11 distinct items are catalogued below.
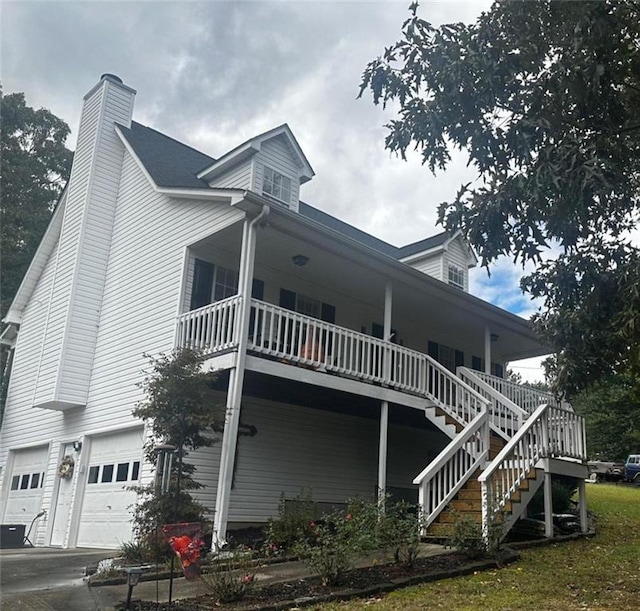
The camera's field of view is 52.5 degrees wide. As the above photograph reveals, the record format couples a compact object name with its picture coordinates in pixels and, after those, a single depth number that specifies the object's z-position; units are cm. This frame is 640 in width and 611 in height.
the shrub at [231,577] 654
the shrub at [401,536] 796
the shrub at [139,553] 911
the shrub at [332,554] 715
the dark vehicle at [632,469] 3159
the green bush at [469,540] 855
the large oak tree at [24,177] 2572
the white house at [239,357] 1135
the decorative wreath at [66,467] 1443
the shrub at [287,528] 969
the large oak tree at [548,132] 734
